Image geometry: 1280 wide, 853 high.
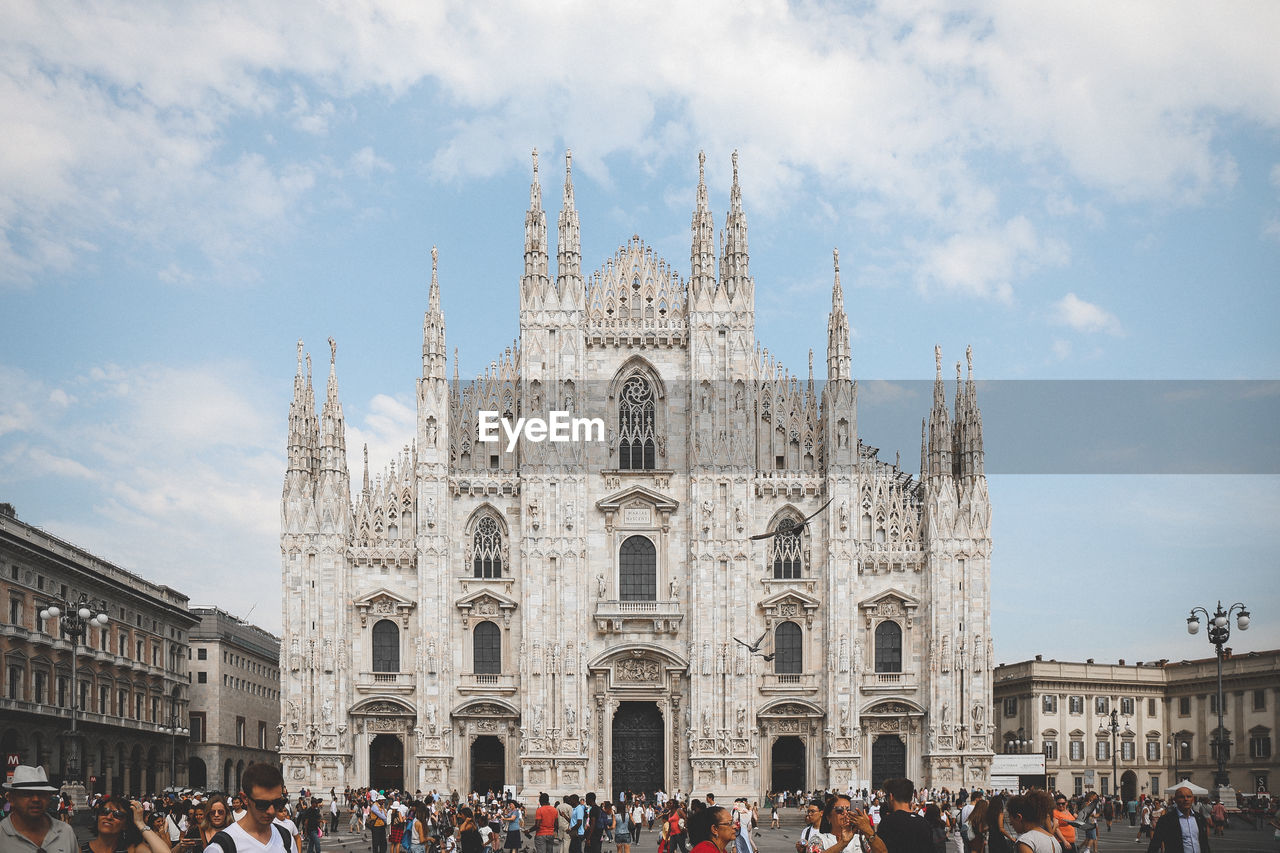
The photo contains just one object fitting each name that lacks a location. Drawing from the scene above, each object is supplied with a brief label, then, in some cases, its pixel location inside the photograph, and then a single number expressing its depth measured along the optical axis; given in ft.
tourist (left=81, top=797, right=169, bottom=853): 34.55
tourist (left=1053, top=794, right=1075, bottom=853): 46.58
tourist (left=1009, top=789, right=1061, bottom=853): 34.81
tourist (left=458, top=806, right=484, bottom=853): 75.46
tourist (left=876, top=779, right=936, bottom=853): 37.91
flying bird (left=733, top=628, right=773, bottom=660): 170.60
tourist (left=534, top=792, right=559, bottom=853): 93.97
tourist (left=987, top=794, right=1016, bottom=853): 42.96
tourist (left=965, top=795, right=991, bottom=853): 46.11
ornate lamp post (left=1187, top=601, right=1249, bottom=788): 110.52
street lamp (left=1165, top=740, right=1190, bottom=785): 265.13
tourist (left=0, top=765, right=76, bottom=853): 30.12
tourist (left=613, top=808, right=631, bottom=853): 100.07
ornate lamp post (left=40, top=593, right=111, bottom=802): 109.19
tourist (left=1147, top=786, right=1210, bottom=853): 45.52
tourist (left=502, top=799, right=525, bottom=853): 94.73
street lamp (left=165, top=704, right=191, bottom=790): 235.40
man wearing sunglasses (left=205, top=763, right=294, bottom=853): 27.27
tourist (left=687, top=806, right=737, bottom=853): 33.40
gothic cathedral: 173.17
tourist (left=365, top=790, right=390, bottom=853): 101.65
